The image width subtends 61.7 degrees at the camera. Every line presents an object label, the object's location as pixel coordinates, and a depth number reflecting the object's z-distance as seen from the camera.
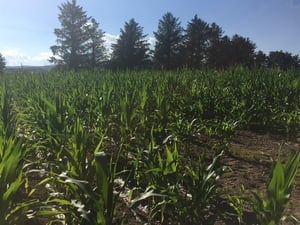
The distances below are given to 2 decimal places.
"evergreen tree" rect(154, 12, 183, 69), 31.49
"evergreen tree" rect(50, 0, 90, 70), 31.37
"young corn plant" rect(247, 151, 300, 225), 1.30
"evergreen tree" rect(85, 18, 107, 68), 32.48
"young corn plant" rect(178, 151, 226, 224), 1.64
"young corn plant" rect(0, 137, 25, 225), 1.31
